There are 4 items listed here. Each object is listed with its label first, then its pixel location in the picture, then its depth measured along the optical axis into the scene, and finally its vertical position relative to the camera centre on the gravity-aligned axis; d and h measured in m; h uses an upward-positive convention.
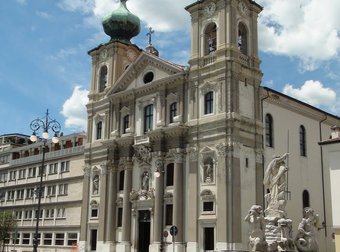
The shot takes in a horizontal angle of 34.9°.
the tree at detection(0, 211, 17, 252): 55.75 +1.41
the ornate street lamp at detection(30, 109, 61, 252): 28.27 +5.57
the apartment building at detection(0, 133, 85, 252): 54.00 +5.06
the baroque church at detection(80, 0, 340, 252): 37.88 +7.22
